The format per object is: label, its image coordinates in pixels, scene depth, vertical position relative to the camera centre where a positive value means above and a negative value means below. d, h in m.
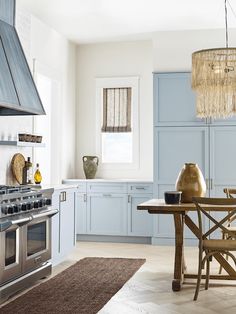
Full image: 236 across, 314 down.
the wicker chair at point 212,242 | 3.86 -0.58
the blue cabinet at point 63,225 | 5.14 -0.60
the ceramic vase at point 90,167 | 7.16 +0.04
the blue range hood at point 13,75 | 4.21 +0.85
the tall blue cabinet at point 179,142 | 6.48 +0.37
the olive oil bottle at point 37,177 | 5.51 -0.08
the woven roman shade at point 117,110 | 7.35 +0.89
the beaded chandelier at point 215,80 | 4.23 +0.77
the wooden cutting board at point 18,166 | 5.27 +0.03
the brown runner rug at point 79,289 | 3.70 -1.02
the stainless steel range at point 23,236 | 3.84 -0.57
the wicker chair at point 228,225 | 4.77 -0.55
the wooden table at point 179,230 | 4.12 -0.53
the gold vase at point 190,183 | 4.49 -0.12
